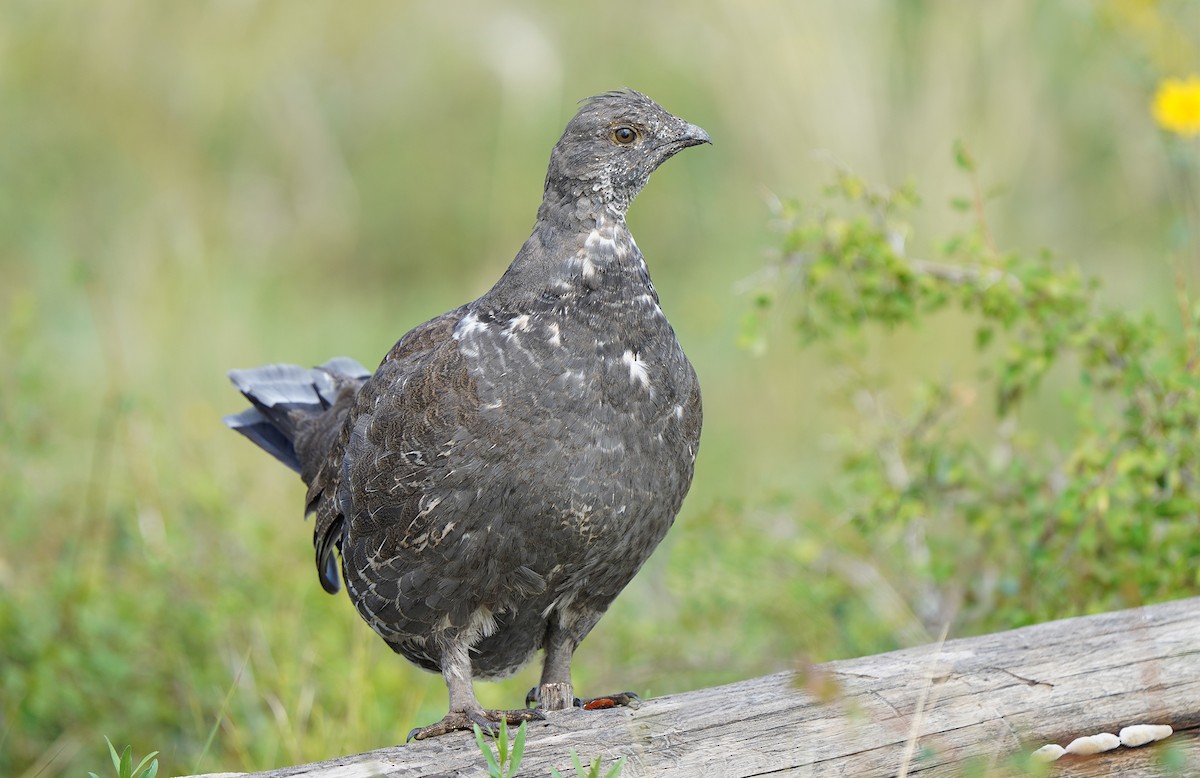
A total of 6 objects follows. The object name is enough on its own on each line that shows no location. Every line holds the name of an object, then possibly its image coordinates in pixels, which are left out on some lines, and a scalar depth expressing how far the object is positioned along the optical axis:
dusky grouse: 6.40
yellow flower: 9.74
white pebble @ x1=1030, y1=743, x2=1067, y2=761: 5.84
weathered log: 5.76
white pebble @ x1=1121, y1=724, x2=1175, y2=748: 6.02
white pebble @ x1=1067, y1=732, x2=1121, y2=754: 6.00
